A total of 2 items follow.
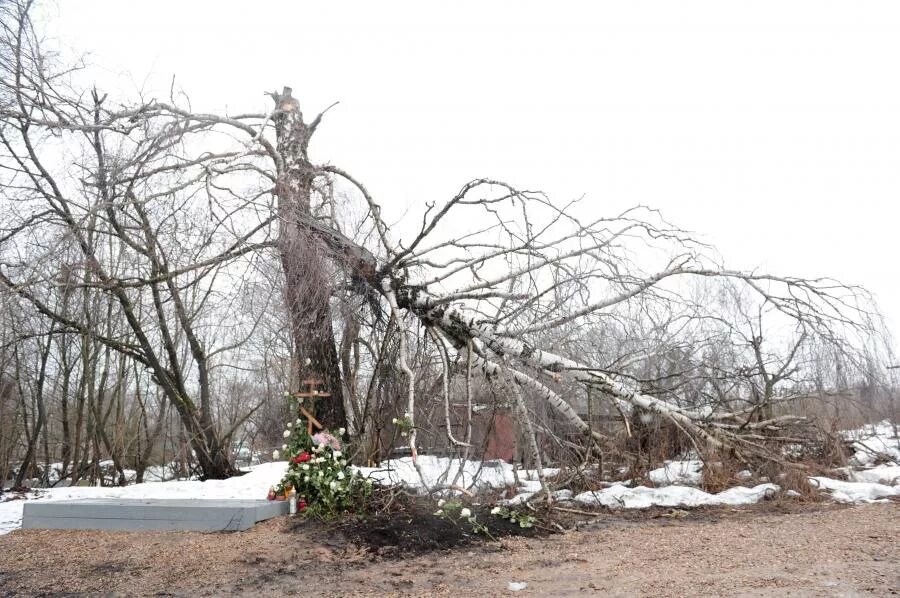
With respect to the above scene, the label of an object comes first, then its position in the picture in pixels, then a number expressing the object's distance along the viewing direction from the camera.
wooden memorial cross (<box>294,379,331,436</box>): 6.96
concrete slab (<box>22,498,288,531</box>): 6.11
